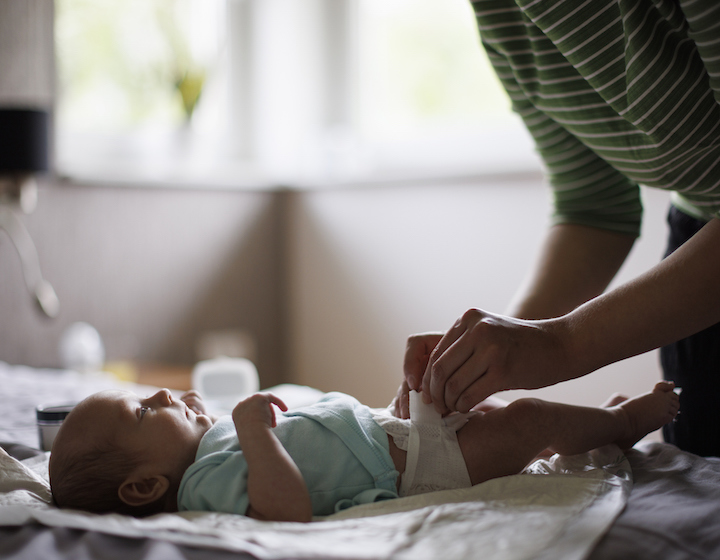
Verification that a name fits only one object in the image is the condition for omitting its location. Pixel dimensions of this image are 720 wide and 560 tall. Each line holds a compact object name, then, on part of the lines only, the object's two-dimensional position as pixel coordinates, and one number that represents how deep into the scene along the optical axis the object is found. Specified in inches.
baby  33.6
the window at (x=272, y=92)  112.3
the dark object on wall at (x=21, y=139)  82.0
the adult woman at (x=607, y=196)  33.0
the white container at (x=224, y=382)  71.2
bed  25.5
